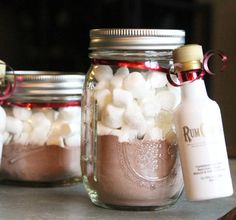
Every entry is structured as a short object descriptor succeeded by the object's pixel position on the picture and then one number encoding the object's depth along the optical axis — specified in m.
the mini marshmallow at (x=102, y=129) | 0.56
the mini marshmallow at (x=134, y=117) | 0.55
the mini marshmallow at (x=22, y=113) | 0.64
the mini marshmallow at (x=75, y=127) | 0.64
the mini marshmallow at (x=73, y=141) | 0.64
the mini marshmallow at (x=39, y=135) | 0.63
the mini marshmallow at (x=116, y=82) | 0.56
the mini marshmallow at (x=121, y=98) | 0.55
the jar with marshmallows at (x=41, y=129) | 0.64
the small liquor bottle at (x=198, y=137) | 0.54
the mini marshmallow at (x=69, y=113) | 0.64
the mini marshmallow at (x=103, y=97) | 0.56
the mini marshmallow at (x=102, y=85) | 0.57
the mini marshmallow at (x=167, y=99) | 0.56
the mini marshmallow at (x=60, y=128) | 0.64
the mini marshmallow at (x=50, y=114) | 0.64
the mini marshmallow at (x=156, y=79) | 0.56
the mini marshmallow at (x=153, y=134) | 0.56
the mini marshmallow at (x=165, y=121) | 0.56
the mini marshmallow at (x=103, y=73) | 0.57
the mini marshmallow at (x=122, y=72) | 0.56
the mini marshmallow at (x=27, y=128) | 0.64
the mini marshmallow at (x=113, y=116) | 0.55
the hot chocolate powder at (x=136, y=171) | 0.56
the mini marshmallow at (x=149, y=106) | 0.55
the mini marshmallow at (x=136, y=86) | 0.55
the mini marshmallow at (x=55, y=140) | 0.64
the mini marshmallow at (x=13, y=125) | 0.63
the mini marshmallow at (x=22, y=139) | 0.64
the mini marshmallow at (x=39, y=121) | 0.64
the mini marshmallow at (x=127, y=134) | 0.55
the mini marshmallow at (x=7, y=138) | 0.63
